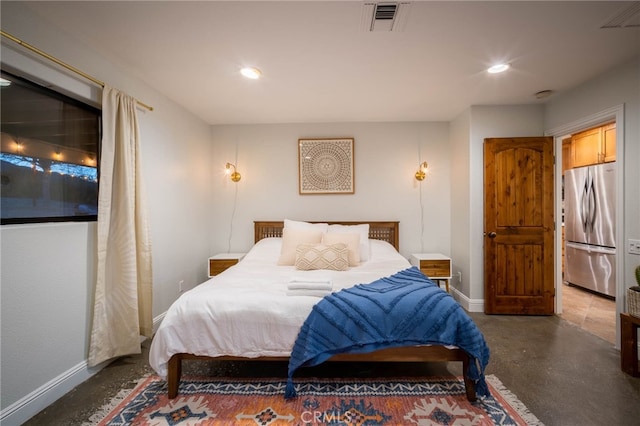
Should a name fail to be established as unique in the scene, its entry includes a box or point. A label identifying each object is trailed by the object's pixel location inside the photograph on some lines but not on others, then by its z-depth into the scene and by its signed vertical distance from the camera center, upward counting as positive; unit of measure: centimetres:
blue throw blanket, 170 -77
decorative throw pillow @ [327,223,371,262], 316 -25
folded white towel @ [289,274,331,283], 198 -54
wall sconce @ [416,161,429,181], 379 +56
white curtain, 204 -17
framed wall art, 387 +67
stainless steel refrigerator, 348 -25
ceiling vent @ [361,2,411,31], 161 +125
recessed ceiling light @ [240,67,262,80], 236 +127
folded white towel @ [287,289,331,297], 190 -58
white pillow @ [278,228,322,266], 297 -33
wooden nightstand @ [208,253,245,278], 348 -67
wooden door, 311 -19
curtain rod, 149 +100
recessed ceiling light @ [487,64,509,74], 232 +126
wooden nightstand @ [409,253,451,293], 338 -72
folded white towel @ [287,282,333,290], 192 -53
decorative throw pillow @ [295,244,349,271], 270 -47
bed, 176 -83
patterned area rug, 160 -124
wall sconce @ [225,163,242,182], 392 +59
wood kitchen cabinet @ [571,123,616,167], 351 +88
